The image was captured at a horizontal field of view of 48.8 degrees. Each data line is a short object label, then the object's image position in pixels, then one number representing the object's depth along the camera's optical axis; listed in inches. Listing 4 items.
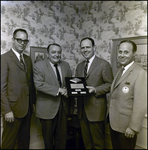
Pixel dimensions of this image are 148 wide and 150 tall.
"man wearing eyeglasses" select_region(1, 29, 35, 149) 73.4
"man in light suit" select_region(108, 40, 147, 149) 59.8
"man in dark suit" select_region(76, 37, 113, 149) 78.7
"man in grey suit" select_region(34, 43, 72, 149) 78.3
